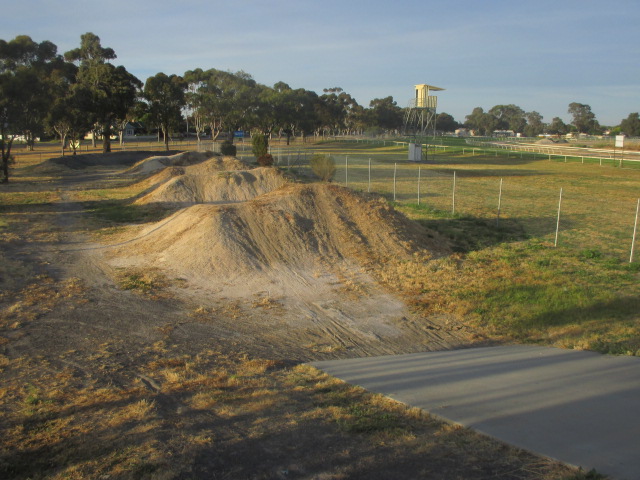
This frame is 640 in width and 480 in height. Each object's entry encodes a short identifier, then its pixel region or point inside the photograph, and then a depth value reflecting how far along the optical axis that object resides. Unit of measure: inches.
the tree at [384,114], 5457.7
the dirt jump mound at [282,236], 542.6
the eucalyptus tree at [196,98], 2487.7
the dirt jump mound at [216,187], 987.3
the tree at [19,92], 1301.7
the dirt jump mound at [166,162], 1535.7
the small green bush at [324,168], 1169.4
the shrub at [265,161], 1540.4
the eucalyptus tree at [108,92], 2123.5
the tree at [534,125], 7352.4
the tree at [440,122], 7558.6
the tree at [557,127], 6953.7
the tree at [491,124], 7755.9
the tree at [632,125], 4758.9
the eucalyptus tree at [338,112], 4219.7
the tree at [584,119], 6752.0
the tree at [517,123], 7706.7
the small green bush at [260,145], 1764.3
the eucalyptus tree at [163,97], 2365.9
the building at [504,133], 6926.7
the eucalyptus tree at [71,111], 1931.6
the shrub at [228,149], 1881.2
